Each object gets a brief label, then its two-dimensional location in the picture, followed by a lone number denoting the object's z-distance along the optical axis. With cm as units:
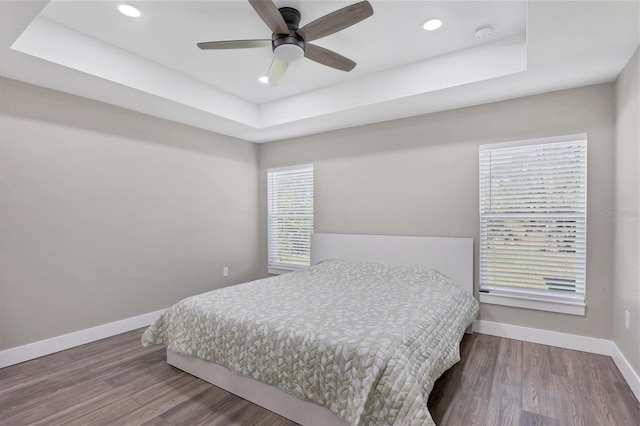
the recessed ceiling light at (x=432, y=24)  247
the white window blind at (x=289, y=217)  468
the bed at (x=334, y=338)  163
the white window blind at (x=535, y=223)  291
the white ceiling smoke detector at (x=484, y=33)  255
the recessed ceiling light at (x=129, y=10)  228
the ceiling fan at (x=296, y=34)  190
